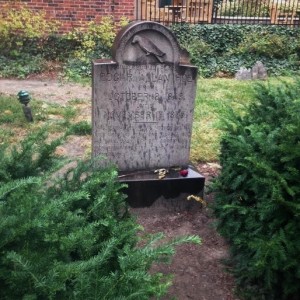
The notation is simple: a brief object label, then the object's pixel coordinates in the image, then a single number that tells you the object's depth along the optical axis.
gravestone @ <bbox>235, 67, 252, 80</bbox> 10.55
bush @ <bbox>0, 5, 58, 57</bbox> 10.76
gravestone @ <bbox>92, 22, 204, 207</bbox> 4.14
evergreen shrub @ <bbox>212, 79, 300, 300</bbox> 2.70
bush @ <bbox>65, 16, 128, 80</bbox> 10.68
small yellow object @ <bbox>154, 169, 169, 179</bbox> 4.47
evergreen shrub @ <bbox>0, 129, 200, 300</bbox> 1.63
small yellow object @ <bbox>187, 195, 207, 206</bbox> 4.09
